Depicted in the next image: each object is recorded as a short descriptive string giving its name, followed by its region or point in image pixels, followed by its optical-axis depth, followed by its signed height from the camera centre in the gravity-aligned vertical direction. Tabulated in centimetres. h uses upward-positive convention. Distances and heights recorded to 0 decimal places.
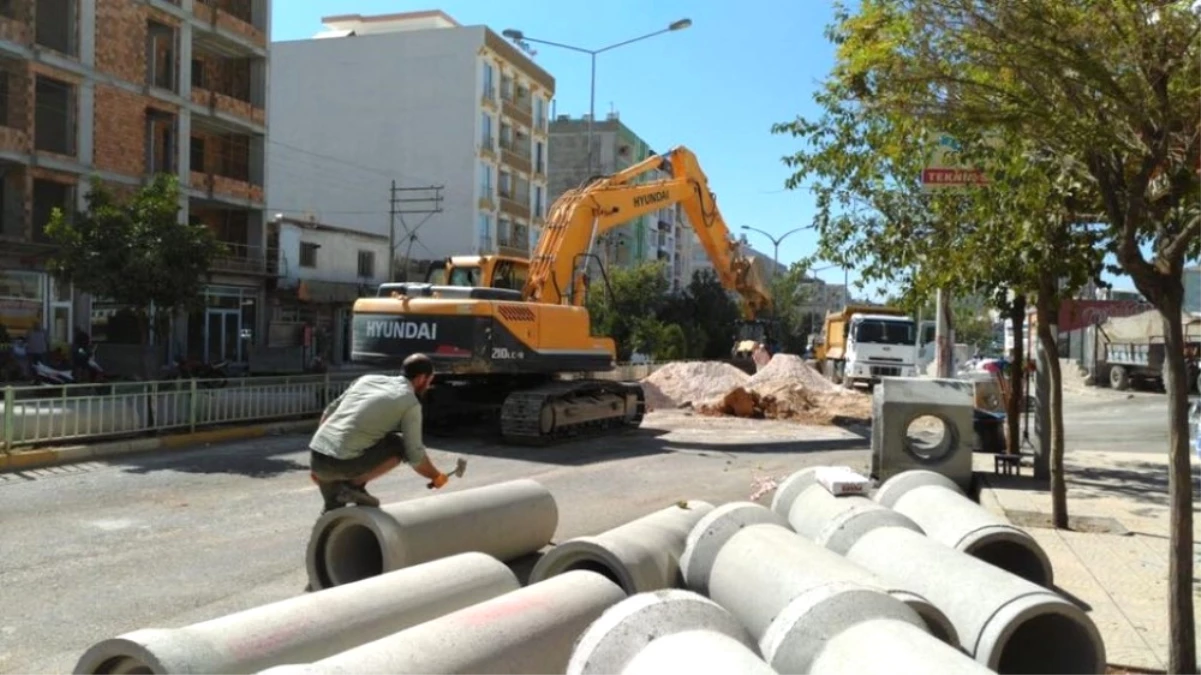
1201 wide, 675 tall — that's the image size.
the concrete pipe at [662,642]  311 -102
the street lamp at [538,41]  3180 +1028
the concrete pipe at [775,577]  412 -109
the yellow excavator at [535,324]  1453 +18
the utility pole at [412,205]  5069 +702
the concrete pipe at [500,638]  336 -115
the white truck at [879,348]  2980 -18
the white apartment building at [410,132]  5269 +1152
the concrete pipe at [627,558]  541 -127
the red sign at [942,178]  926 +160
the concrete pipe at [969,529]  588 -117
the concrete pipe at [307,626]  360 -122
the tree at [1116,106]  475 +127
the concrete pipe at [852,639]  321 -105
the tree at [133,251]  1670 +139
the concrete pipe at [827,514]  578 -113
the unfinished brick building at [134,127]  2748 +672
